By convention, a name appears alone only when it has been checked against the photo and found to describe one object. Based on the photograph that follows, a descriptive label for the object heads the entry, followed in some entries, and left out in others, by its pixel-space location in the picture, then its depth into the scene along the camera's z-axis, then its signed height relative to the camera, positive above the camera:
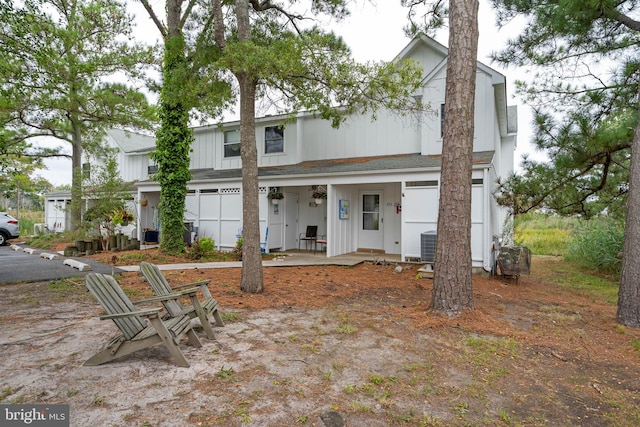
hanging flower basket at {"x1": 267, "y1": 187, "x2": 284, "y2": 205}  11.90 +0.79
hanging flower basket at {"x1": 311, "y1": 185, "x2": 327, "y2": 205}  12.28 +0.84
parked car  15.25 -0.50
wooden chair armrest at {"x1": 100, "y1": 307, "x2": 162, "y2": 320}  3.05 -0.85
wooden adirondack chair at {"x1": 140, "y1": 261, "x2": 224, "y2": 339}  4.02 -1.03
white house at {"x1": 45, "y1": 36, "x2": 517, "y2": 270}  9.48 +1.30
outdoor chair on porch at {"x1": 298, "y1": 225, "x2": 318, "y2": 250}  12.79 -0.68
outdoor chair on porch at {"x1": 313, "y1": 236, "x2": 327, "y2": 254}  12.57 -0.99
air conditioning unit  8.66 -0.67
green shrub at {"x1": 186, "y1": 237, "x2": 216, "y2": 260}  10.53 -0.99
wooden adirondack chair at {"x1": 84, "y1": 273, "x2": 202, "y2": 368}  3.19 -1.05
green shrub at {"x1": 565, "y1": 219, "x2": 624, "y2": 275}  9.90 -0.80
